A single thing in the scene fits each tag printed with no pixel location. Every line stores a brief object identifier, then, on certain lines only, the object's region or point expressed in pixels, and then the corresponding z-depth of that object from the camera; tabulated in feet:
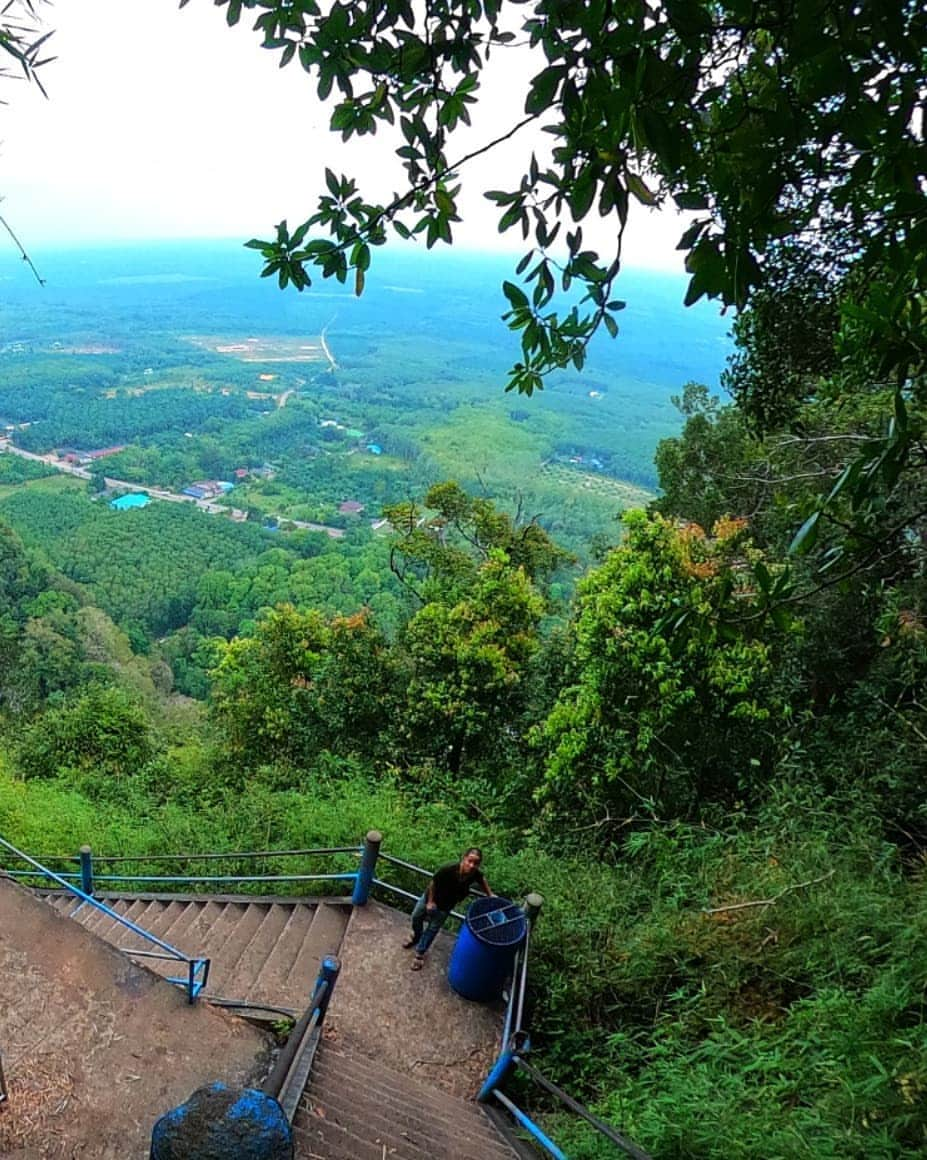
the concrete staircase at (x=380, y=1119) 11.25
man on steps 16.69
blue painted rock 7.40
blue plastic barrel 15.61
